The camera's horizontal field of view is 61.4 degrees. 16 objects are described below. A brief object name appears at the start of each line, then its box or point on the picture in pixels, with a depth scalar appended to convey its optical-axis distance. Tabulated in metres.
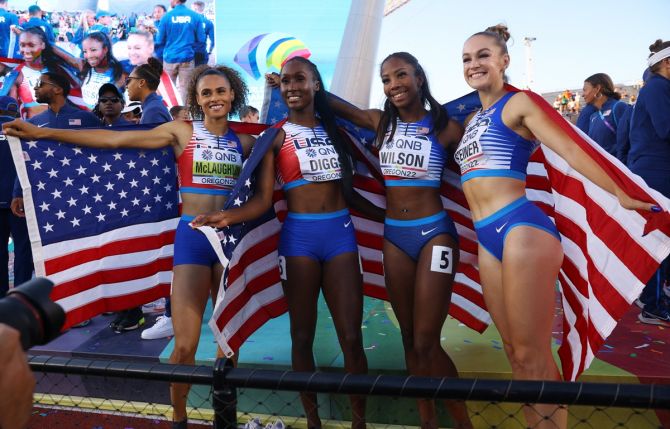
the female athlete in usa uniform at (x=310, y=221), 3.15
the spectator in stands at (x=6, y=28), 16.20
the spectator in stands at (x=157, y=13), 17.78
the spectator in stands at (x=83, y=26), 18.16
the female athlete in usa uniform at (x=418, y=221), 3.04
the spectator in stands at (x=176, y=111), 6.86
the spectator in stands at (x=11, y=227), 5.43
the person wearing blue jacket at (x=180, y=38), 14.34
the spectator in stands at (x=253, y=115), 8.00
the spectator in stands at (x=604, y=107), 6.28
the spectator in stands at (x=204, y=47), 14.55
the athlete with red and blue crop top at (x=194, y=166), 3.25
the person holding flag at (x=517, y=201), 2.58
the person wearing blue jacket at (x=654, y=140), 4.53
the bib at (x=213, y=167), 3.43
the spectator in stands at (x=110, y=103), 5.11
